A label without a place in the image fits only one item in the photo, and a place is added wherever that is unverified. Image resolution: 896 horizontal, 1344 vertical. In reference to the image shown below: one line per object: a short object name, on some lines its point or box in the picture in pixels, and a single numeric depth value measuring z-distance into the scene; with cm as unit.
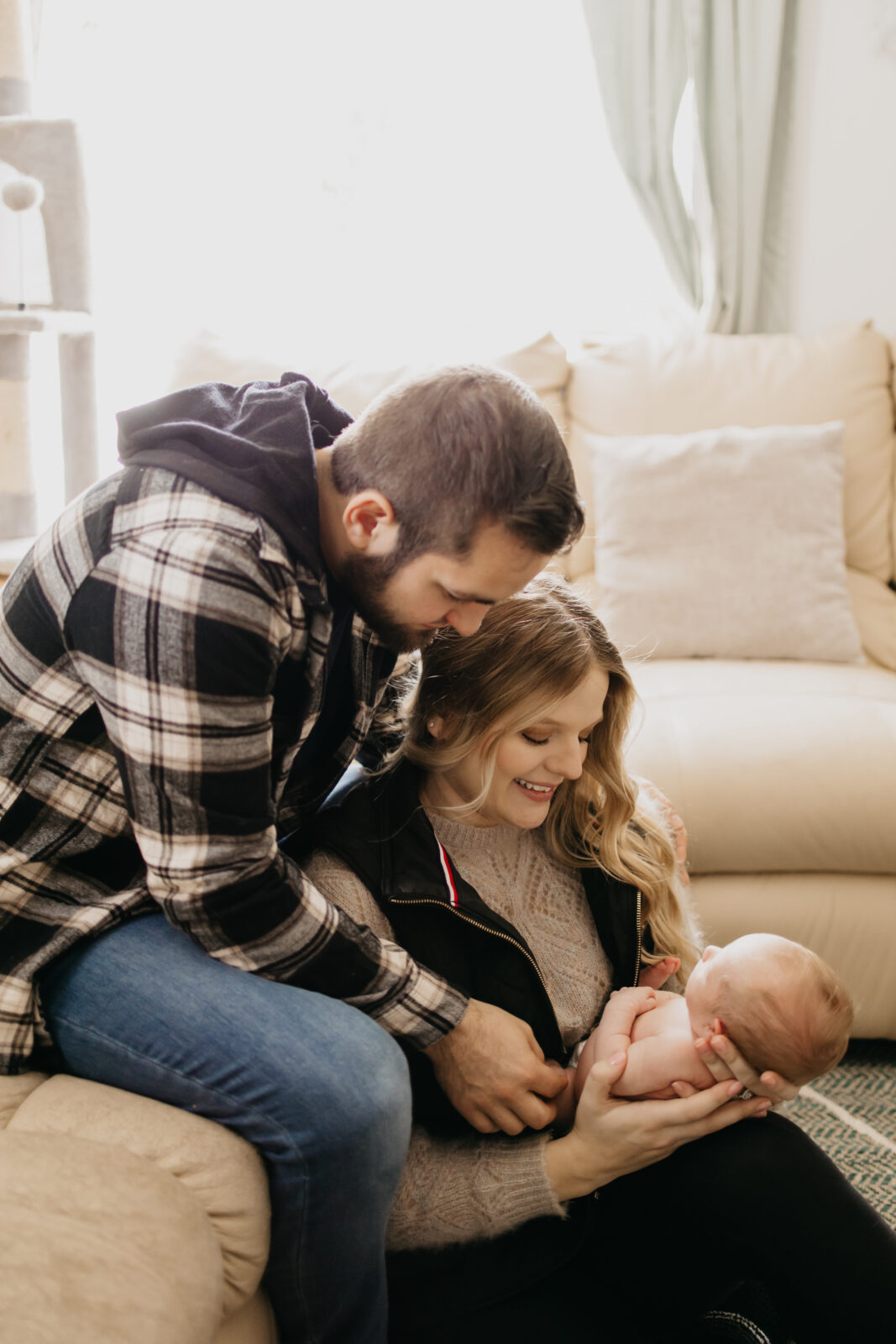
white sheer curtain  284
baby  109
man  95
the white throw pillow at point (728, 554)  225
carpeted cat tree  254
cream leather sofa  83
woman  108
